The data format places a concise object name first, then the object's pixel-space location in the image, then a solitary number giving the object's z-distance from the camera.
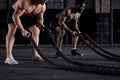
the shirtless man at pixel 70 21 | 5.49
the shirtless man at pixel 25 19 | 4.20
